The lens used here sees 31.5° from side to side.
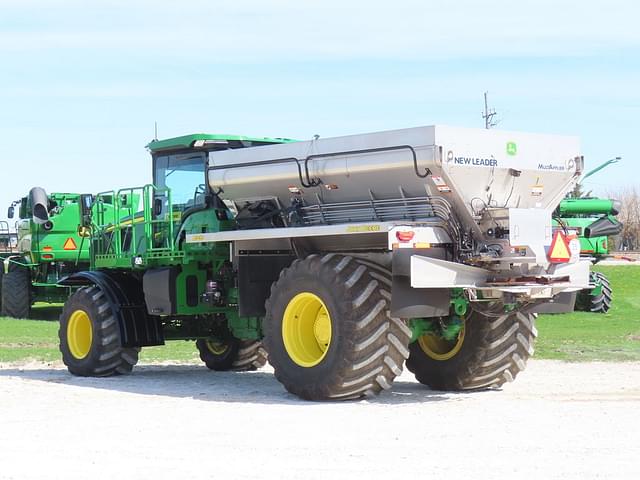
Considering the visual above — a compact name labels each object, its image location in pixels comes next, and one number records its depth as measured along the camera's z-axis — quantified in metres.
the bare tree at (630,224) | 98.94
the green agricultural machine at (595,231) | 29.39
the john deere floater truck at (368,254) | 11.91
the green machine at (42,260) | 29.44
